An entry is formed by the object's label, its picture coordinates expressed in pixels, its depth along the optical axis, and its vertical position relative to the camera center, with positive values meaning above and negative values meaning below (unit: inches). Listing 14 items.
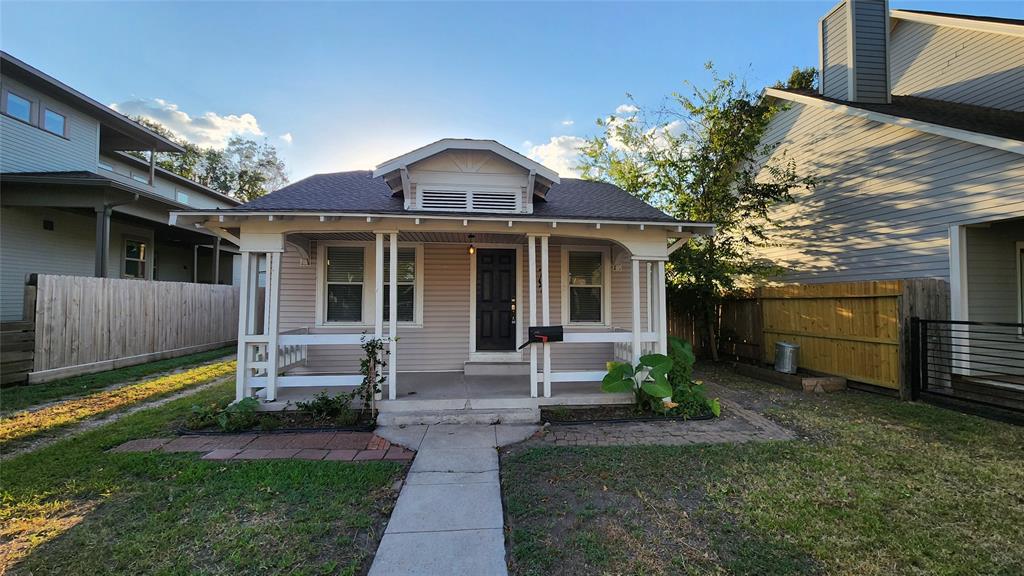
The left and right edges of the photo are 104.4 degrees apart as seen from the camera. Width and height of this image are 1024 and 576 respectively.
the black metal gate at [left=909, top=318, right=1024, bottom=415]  224.2 -42.6
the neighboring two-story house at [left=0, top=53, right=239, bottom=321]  353.7 +96.6
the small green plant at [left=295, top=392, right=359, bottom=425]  197.9 -54.7
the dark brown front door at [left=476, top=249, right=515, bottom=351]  285.6 -1.0
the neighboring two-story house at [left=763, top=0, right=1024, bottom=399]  245.8 +96.8
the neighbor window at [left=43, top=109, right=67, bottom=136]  388.2 +173.2
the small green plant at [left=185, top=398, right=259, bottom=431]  185.6 -56.9
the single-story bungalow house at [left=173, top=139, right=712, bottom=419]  208.2 +15.5
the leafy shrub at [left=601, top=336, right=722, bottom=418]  205.0 -45.4
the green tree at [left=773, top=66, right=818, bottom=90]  753.0 +425.5
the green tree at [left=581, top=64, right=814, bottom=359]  360.2 +117.8
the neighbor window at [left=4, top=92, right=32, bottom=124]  358.6 +173.6
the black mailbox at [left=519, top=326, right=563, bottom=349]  211.5 -19.2
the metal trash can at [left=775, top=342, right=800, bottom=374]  297.9 -43.7
